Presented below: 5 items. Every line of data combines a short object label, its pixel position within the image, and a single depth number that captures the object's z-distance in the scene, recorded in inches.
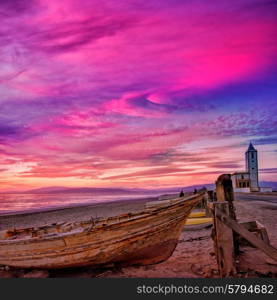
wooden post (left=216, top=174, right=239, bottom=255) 199.9
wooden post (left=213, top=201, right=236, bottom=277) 175.0
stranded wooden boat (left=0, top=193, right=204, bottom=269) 235.0
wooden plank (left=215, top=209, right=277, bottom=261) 171.5
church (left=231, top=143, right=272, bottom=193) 1772.9
